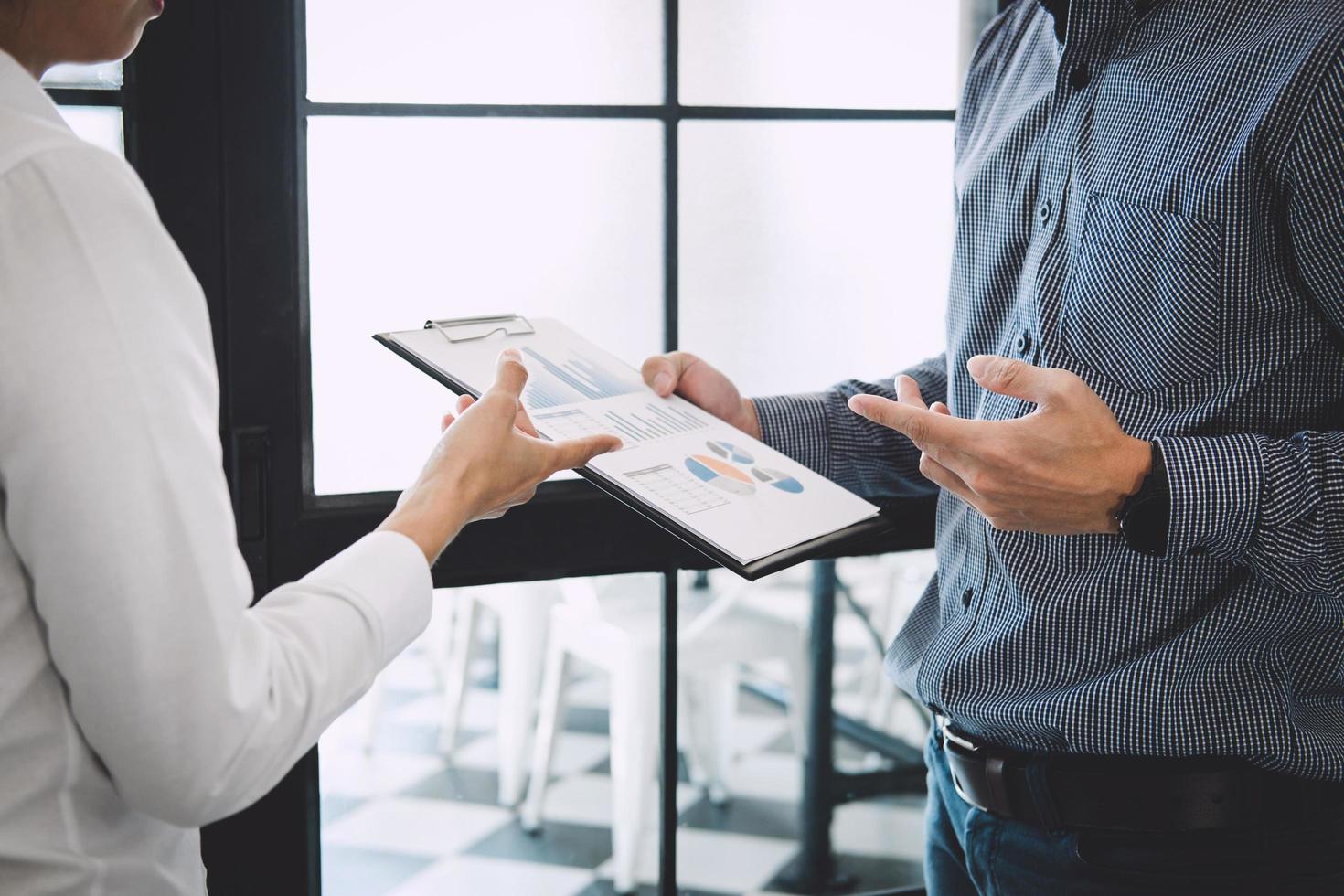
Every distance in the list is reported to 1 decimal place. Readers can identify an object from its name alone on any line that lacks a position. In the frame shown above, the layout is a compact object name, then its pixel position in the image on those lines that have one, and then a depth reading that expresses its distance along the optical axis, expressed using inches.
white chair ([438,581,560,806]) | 53.7
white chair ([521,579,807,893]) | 56.2
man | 36.8
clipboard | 37.2
